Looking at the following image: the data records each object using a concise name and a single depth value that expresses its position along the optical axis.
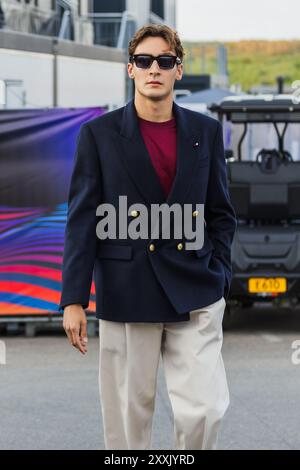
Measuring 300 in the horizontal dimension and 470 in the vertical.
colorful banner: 13.45
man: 5.37
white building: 20.94
